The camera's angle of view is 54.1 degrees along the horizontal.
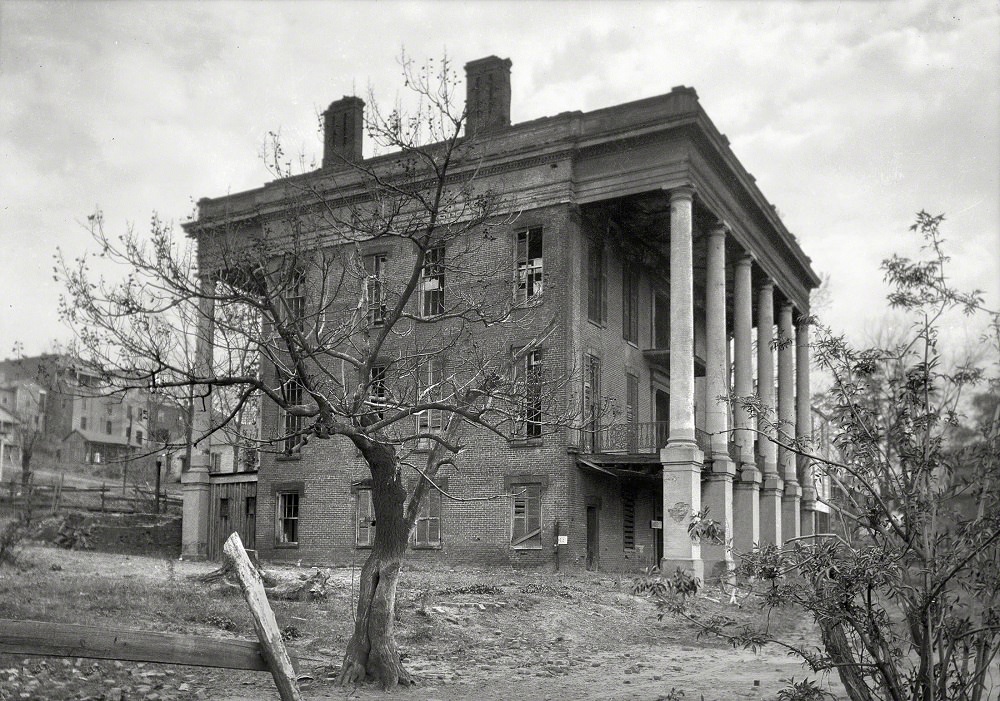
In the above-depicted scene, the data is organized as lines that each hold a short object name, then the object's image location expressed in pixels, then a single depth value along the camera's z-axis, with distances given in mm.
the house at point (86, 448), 87750
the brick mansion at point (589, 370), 28250
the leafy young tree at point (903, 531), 7785
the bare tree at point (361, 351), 12367
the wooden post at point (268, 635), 8172
